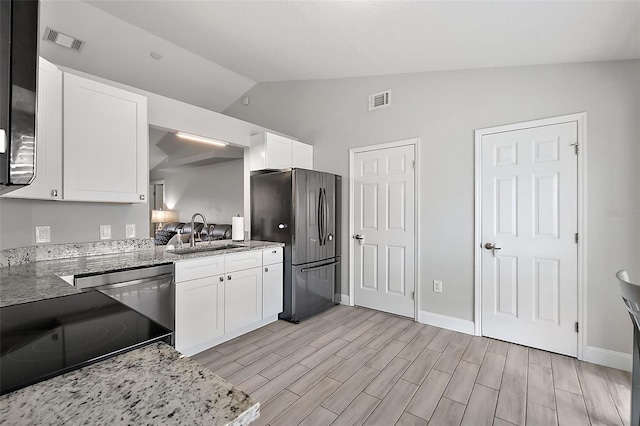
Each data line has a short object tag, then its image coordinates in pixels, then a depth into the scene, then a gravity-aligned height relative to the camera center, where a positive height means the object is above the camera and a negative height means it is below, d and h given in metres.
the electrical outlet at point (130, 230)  2.61 -0.16
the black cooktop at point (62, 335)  0.60 -0.33
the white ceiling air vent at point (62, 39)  2.73 +1.75
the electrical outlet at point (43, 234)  2.14 -0.16
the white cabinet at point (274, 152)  3.59 +0.80
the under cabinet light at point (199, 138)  3.06 +0.86
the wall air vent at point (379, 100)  3.55 +1.44
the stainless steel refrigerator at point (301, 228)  3.34 -0.19
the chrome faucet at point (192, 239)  3.06 -0.28
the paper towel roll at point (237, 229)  3.46 -0.19
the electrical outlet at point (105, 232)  2.46 -0.16
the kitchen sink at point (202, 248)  2.79 -0.38
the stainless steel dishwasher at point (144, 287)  1.86 -0.53
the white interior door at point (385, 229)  3.41 -0.21
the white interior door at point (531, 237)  2.52 -0.23
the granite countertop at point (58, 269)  1.24 -0.36
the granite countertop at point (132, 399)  0.46 -0.34
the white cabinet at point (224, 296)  2.37 -0.80
